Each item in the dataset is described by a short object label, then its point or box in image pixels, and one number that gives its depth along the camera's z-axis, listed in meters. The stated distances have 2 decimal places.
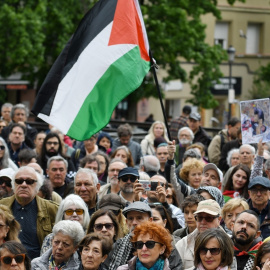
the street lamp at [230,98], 27.61
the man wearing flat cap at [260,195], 10.96
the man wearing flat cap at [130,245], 8.88
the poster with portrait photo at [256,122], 12.91
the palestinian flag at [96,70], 11.00
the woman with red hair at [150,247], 8.49
